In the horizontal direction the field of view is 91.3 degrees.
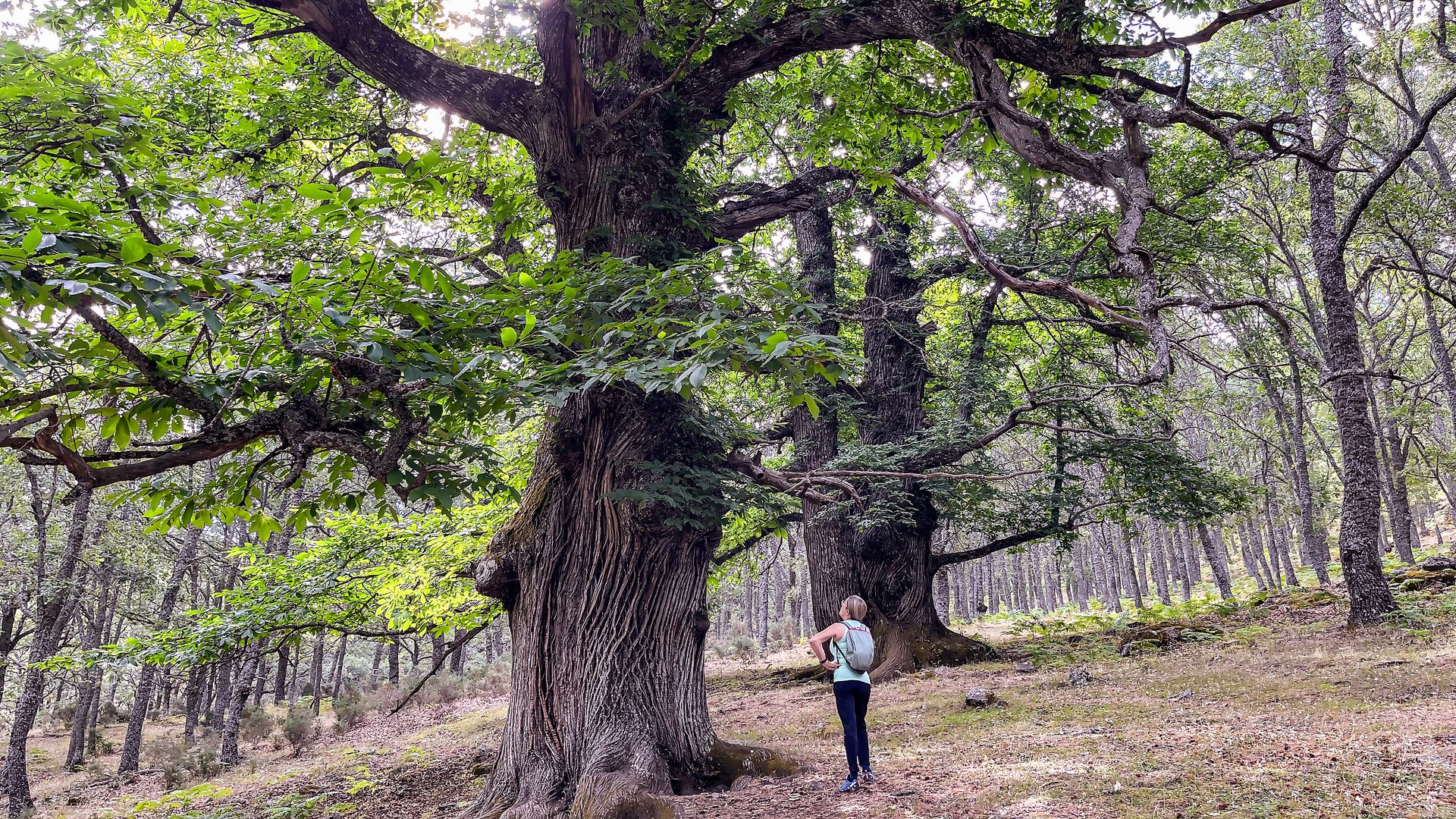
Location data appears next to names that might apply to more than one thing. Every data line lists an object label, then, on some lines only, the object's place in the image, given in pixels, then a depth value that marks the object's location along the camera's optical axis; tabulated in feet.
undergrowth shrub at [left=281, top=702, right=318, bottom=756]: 55.93
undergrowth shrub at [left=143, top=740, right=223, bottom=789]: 45.65
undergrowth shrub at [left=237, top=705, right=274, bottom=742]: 62.34
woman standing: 17.97
